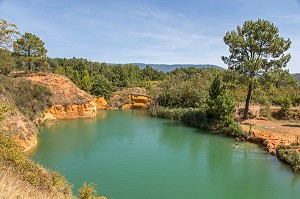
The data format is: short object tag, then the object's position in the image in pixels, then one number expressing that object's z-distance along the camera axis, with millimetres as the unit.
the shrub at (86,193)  8406
